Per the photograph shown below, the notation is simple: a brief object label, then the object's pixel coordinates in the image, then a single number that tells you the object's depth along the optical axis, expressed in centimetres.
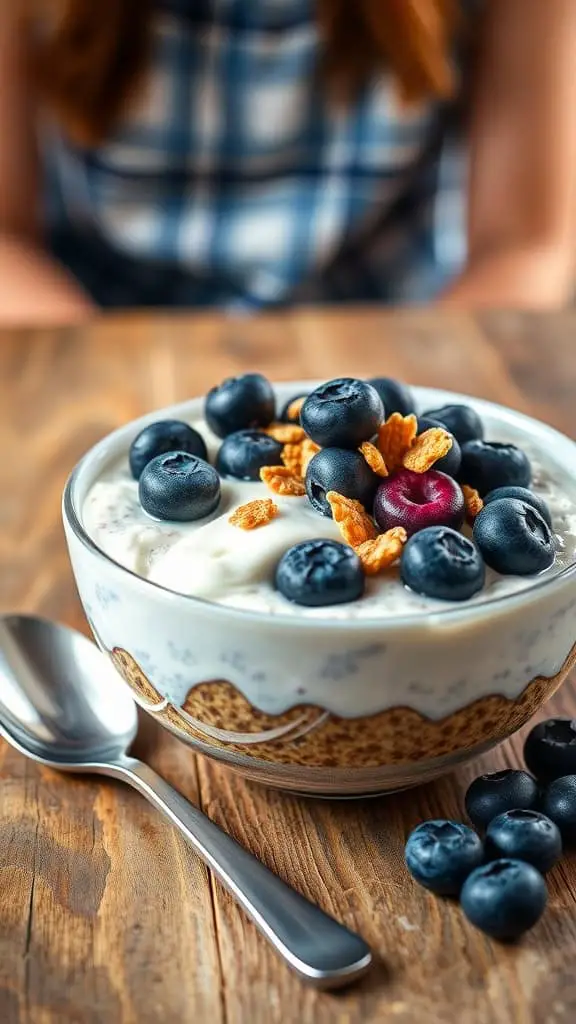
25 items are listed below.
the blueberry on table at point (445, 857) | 47
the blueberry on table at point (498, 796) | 49
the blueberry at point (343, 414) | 50
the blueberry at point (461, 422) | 53
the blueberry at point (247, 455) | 51
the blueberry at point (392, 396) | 53
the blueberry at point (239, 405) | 53
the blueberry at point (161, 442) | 52
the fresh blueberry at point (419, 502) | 48
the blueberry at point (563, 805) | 48
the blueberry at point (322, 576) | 46
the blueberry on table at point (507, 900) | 45
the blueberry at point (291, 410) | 54
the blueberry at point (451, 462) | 50
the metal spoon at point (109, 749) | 45
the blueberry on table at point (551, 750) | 50
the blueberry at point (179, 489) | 50
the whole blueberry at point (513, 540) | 48
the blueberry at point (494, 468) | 51
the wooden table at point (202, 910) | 44
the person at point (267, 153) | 100
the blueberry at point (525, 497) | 49
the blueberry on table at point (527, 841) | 47
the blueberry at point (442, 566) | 46
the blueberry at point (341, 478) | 49
